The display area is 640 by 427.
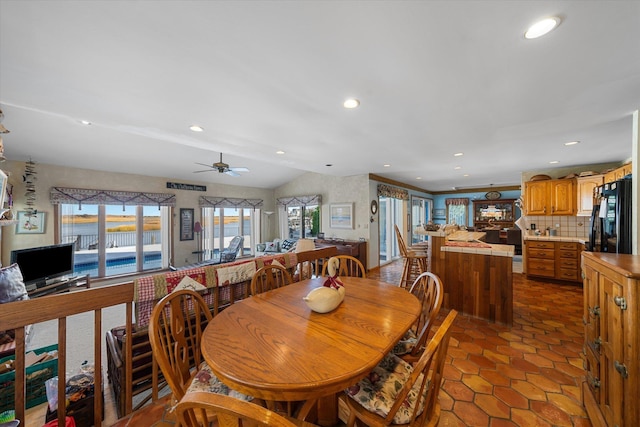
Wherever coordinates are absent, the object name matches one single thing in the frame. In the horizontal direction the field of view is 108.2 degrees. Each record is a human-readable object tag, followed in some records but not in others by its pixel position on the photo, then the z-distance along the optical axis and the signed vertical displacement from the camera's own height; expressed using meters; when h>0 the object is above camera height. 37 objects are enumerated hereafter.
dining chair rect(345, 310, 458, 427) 0.89 -0.84
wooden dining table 0.83 -0.58
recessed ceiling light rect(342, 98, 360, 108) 2.01 +0.99
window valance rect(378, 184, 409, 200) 6.00 +0.65
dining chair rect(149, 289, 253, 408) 1.03 -0.70
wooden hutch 8.28 +0.08
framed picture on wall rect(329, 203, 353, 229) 5.98 +0.00
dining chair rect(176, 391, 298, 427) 0.53 -0.46
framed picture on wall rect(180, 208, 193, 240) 6.23 -0.25
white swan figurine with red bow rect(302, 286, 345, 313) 1.33 -0.49
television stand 3.34 -1.12
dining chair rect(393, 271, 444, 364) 1.40 -0.71
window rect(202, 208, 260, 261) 6.87 -0.42
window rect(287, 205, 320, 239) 7.05 -0.20
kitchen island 2.85 -0.80
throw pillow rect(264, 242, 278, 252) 7.24 -1.01
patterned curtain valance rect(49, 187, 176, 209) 4.55 +0.39
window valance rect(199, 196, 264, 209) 6.64 +0.39
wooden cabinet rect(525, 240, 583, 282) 4.28 -0.85
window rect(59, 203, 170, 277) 4.95 -0.50
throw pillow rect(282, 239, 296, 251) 6.92 -0.88
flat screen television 3.25 -0.73
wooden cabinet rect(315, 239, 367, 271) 5.45 -0.80
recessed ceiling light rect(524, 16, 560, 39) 1.16 +0.98
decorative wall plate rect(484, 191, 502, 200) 8.50 +0.74
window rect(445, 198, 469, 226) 9.14 +0.17
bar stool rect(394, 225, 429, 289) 3.75 -0.70
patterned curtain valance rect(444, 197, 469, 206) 9.09 +0.55
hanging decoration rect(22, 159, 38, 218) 4.21 +0.52
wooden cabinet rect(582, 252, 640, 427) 1.04 -0.65
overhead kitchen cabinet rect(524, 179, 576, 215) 4.50 +0.37
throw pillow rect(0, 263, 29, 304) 2.33 -0.75
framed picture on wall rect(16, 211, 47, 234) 4.18 -0.14
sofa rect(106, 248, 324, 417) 1.59 -0.71
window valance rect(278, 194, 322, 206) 6.75 +0.46
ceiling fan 4.41 +0.92
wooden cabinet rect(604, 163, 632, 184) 3.11 +0.63
